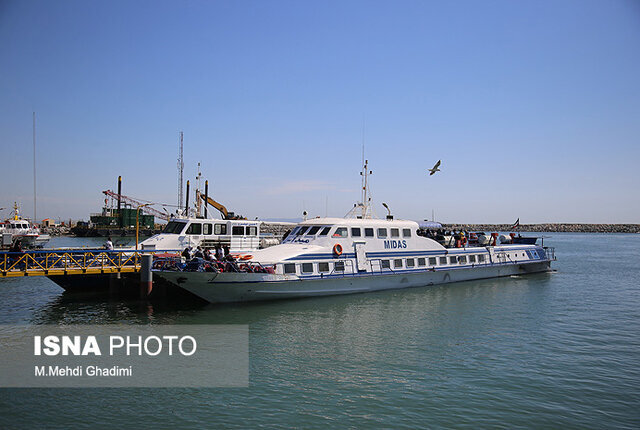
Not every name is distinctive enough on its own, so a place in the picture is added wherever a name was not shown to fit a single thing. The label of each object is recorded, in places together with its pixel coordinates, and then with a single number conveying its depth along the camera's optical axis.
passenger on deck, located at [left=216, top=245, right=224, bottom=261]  24.76
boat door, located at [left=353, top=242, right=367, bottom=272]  27.30
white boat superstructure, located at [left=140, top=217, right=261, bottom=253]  29.20
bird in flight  31.75
